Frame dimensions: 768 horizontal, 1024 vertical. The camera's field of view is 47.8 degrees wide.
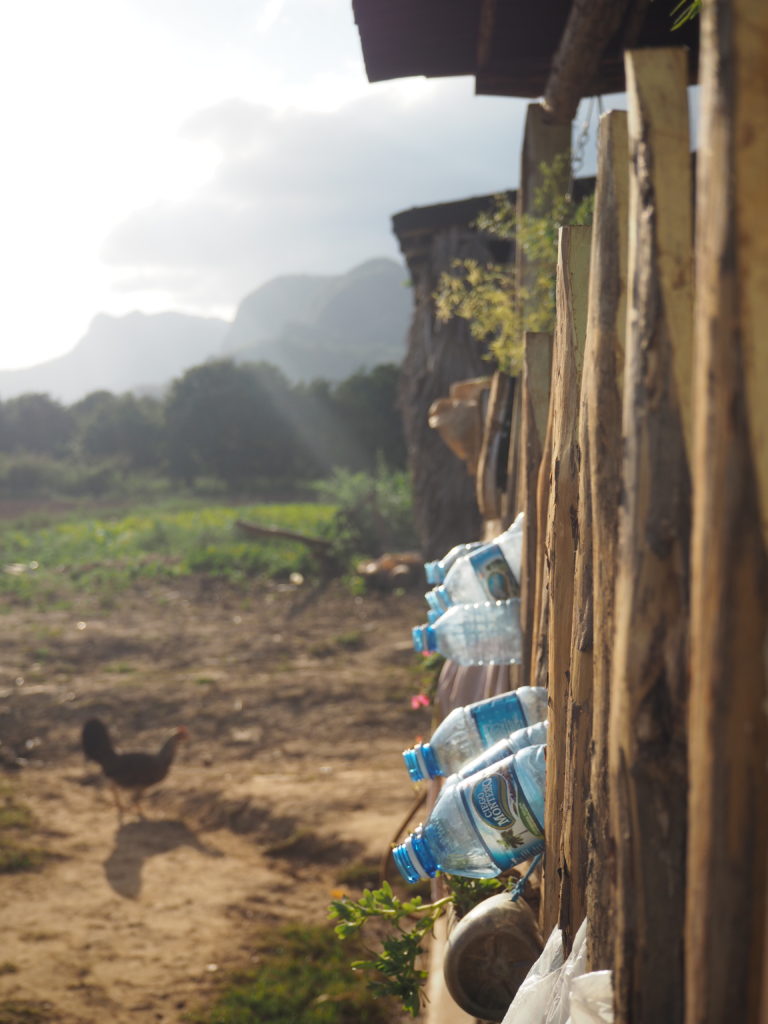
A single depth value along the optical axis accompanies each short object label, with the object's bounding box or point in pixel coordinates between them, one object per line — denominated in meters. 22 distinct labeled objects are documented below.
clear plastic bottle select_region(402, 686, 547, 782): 2.24
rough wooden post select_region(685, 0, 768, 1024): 0.89
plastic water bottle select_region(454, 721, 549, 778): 2.07
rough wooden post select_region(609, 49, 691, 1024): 1.09
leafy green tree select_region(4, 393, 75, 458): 47.64
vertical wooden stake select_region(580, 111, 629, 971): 1.28
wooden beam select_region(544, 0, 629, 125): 3.82
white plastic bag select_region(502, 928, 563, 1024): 1.53
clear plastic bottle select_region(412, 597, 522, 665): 2.76
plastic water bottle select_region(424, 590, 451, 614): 3.00
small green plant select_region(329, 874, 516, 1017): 2.06
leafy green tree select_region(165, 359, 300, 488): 38.59
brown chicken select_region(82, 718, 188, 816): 6.03
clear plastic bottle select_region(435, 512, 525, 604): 2.83
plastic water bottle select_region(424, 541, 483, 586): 3.15
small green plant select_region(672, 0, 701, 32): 1.90
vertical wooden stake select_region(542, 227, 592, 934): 1.75
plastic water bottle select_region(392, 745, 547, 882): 1.89
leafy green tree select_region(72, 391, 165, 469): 42.56
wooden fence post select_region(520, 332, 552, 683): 2.47
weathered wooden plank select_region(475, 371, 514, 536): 3.74
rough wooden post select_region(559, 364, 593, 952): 1.50
